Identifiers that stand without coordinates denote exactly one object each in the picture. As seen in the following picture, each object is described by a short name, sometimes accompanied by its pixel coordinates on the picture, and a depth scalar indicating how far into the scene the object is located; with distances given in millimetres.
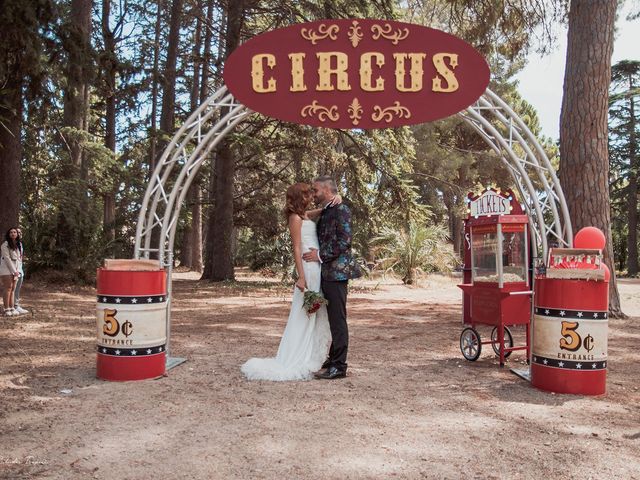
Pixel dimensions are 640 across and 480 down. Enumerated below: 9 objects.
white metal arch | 5887
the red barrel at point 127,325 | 5434
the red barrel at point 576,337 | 5098
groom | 5629
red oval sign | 5668
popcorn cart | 6371
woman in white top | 9398
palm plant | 18906
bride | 5645
